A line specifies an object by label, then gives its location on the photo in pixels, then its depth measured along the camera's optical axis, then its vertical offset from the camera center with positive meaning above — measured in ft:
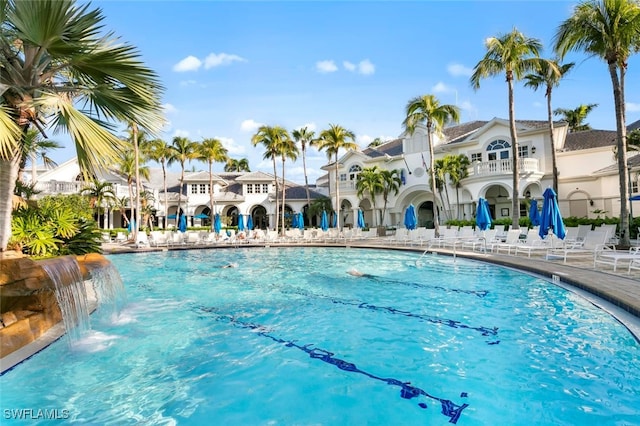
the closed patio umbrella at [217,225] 96.73 +0.73
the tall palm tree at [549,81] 73.27 +27.66
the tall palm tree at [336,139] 107.14 +24.43
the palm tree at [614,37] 44.29 +22.11
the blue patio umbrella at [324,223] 98.12 +0.53
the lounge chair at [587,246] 37.72 -2.94
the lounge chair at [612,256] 30.30 -3.33
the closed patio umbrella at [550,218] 42.52 +0.13
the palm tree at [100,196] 109.70 +10.25
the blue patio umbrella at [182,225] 98.02 +0.99
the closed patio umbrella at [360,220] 96.58 +1.05
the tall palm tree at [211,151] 119.85 +24.59
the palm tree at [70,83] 15.23 +7.10
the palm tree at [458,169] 94.17 +13.11
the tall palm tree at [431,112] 76.21 +22.38
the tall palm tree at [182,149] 119.03 +25.27
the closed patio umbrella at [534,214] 51.29 +0.77
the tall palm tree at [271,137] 113.29 +26.77
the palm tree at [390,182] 111.24 +12.20
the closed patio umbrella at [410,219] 75.00 +0.78
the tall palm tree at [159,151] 116.57 +24.49
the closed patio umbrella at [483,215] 58.44 +0.89
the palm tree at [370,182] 110.32 +12.21
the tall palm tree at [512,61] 60.29 +26.14
